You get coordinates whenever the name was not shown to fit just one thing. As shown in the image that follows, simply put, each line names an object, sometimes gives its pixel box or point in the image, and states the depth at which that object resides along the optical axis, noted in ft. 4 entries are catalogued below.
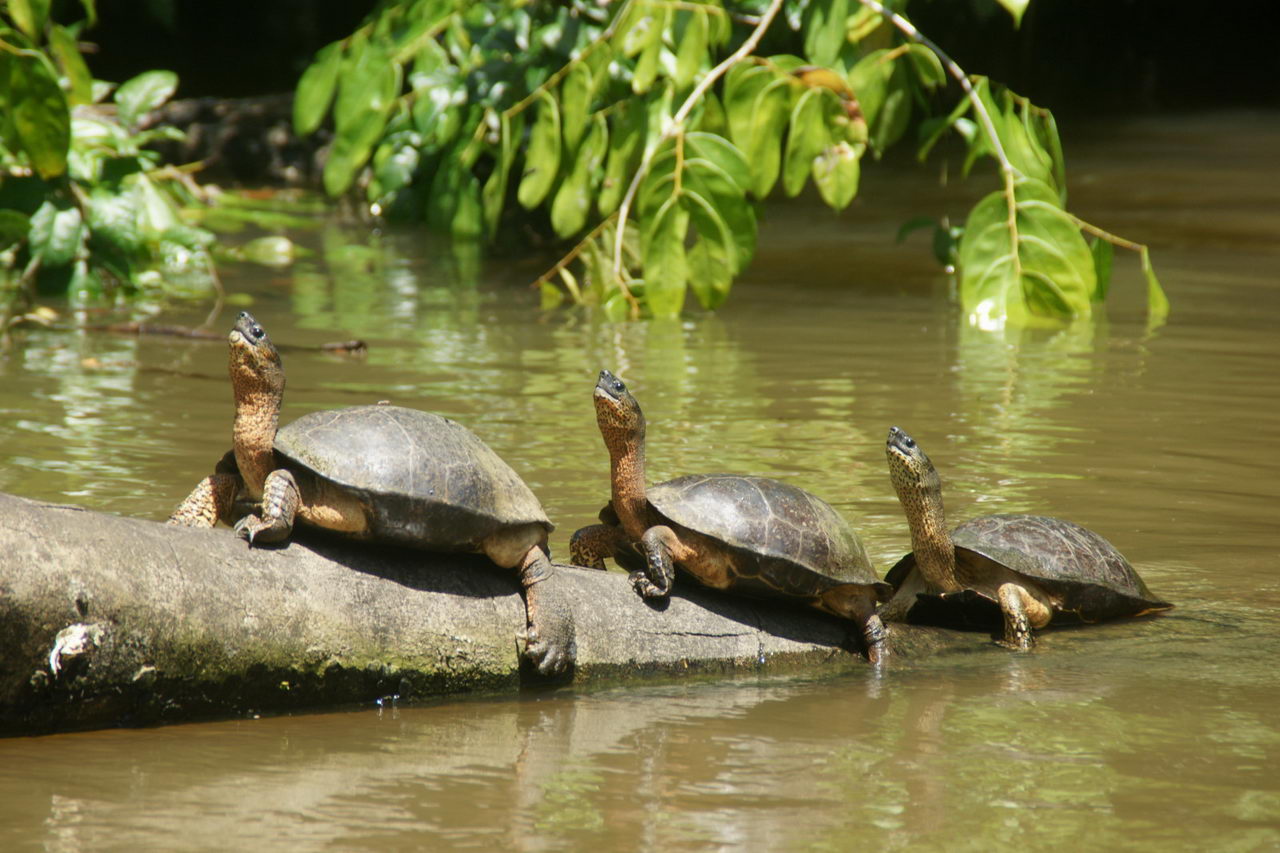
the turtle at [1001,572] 28.58
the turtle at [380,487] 24.27
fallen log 22.45
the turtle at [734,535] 26.43
